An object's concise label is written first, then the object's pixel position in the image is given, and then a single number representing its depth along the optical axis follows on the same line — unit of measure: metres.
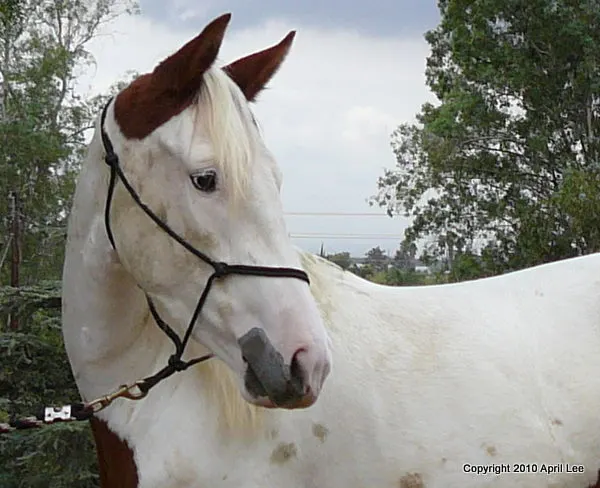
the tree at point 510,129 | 17.98
